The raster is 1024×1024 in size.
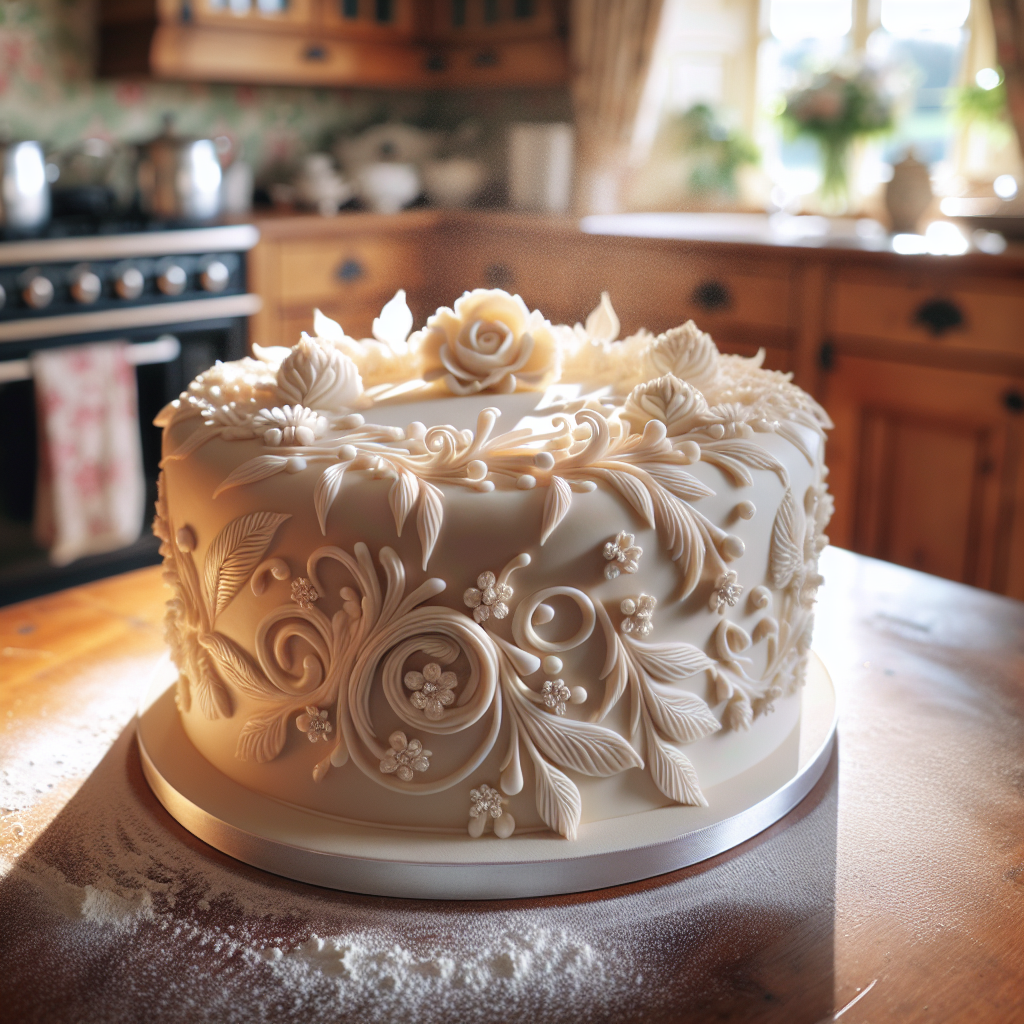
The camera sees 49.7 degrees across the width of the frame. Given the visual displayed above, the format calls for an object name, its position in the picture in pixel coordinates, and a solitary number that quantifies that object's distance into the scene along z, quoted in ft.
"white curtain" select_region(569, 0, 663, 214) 10.73
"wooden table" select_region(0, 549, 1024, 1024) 2.31
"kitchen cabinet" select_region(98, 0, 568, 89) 9.58
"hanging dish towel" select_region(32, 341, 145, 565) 8.14
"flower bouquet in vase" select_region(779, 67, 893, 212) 9.64
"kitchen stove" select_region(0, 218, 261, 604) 7.89
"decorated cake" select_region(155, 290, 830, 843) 2.66
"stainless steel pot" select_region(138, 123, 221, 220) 8.92
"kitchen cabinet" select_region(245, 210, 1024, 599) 7.44
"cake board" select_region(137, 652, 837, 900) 2.64
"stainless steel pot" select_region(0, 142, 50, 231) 8.01
